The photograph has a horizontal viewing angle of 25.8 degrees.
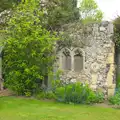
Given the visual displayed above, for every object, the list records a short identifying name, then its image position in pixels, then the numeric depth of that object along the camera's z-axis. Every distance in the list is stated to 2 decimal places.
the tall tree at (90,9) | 31.39
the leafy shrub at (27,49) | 11.19
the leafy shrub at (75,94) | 9.99
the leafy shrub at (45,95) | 11.16
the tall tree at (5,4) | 11.89
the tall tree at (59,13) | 12.48
